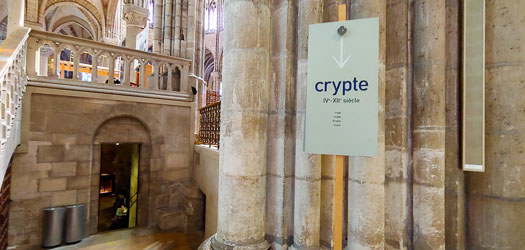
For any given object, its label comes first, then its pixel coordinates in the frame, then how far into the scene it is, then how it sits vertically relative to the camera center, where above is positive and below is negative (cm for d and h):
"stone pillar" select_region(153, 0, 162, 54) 639 +255
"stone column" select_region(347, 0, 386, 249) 151 -34
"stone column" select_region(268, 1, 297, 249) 179 +3
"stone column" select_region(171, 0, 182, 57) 619 +256
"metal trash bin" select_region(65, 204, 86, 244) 407 -152
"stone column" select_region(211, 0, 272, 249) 175 +0
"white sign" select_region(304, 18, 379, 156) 125 +23
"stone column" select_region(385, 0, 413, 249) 158 +3
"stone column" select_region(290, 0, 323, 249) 167 -25
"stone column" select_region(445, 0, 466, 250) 155 -4
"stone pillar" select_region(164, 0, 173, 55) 623 +263
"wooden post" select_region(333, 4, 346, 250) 124 -35
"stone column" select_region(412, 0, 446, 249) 150 +5
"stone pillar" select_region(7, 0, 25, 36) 384 +171
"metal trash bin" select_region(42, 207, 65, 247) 393 -154
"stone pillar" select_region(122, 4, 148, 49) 632 +275
